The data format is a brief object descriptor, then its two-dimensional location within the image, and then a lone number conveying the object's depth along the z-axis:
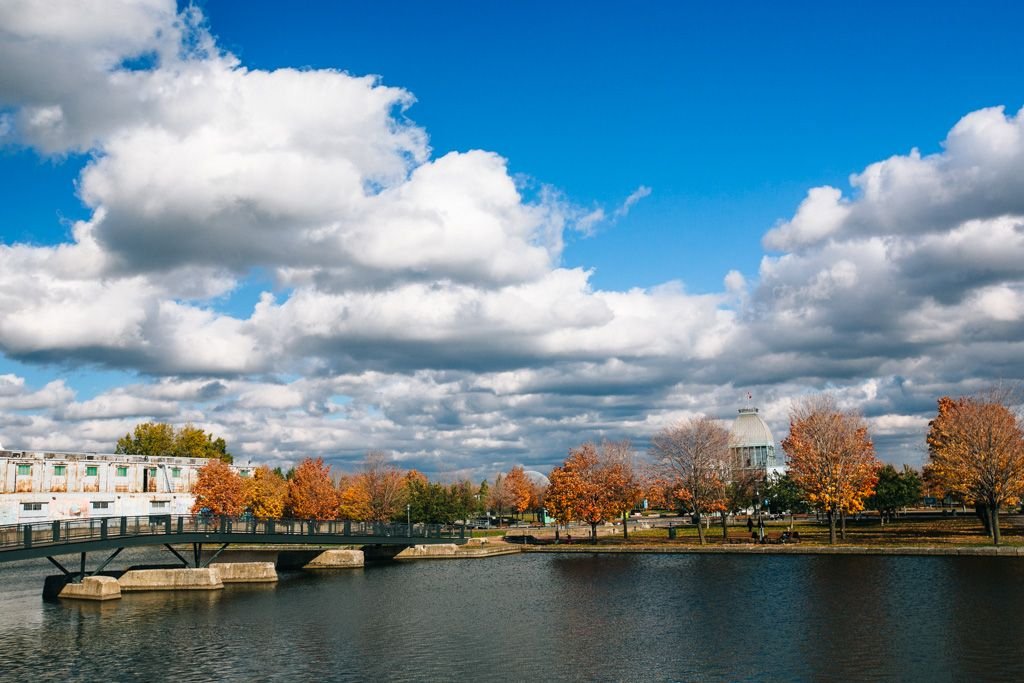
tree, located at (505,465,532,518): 162.00
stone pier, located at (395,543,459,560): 86.94
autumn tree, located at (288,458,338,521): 111.81
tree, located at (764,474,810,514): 124.75
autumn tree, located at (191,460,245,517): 108.94
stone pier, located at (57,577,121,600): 57.34
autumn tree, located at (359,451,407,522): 118.44
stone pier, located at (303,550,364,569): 79.88
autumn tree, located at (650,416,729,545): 87.00
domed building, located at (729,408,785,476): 180.25
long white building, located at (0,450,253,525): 108.81
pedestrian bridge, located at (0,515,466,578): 54.94
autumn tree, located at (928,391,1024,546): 74.25
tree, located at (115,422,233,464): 181.25
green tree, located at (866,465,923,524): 113.12
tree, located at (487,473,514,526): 161.75
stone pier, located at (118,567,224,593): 62.41
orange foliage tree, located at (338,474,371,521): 114.88
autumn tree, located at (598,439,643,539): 93.56
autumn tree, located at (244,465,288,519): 109.56
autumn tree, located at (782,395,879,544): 79.75
